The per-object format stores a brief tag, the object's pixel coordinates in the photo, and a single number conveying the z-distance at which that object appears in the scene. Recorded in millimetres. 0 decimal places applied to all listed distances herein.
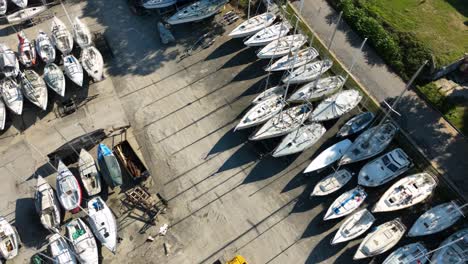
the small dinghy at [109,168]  28797
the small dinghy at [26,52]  36344
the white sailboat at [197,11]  38969
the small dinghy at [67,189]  27922
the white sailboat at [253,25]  37750
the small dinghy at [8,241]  26094
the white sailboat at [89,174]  28822
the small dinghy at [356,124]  31516
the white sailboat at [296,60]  35156
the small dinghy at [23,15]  39969
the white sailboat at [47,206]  27250
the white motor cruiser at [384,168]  28766
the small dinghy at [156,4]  40250
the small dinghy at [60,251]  25781
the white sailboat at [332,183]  28438
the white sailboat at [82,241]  25875
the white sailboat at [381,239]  25688
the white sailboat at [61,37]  37094
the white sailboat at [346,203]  27359
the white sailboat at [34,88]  33125
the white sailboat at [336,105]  32156
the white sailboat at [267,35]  36812
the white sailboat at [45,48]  36344
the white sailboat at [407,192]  27531
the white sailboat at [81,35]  37469
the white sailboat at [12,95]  32769
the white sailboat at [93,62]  35000
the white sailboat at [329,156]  29609
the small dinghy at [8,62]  34962
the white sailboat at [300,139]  30250
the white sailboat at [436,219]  26500
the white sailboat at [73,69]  34562
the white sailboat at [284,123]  31016
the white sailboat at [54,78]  33906
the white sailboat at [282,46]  35688
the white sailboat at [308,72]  34438
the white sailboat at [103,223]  26406
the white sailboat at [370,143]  29844
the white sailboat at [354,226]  26344
